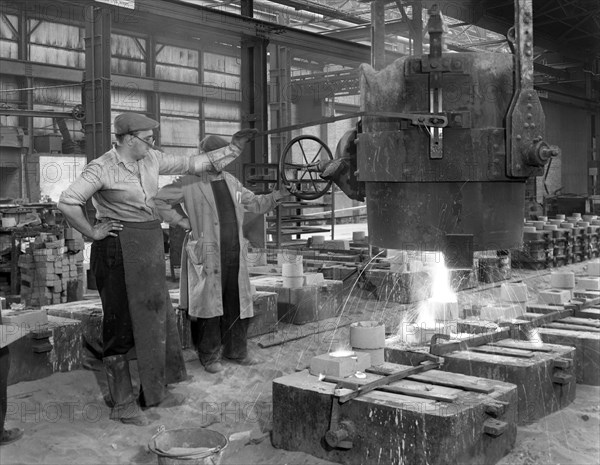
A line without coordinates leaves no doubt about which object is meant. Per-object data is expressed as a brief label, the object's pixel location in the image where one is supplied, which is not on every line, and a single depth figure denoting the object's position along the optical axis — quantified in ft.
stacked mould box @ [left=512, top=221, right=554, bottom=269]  31.55
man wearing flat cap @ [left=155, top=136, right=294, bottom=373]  15.01
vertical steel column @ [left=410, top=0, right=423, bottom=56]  14.43
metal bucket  8.50
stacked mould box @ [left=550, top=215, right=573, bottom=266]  32.55
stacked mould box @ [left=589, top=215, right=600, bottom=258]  35.99
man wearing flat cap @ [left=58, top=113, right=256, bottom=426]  11.91
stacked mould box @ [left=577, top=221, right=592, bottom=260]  35.01
